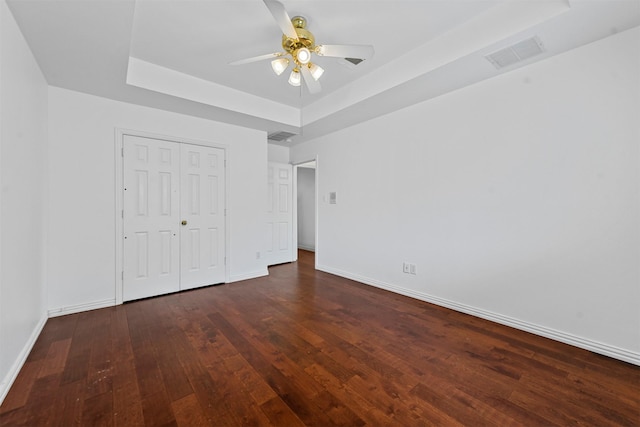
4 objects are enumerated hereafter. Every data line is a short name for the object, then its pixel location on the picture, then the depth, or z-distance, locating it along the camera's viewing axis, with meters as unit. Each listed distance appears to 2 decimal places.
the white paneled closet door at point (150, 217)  3.41
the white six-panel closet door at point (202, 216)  3.83
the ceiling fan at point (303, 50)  2.08
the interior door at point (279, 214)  5.43
